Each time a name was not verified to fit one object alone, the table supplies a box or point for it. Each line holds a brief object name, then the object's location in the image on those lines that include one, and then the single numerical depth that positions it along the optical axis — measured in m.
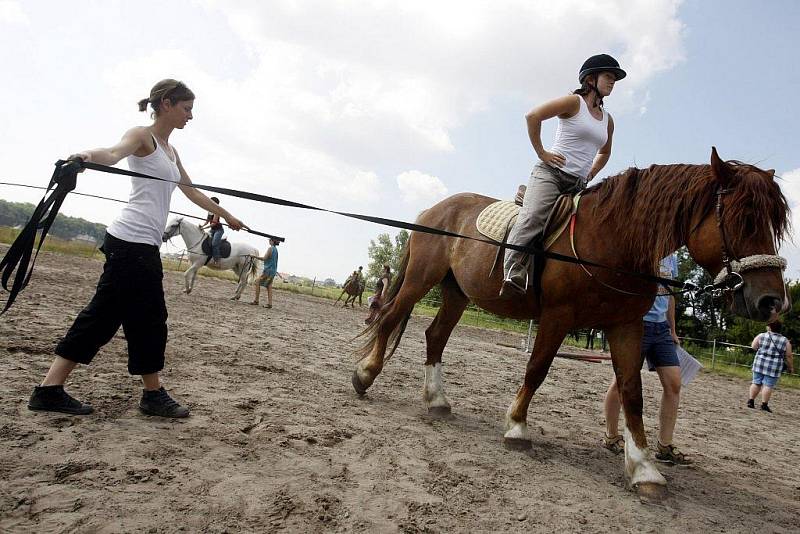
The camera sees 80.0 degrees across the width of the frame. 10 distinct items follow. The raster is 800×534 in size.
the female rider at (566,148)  3.49
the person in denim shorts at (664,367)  3.79
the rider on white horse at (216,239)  14.22
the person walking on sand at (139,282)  2.81
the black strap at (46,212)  2.48
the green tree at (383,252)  74.50
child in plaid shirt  8.61
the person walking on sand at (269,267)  13.82
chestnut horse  2.62
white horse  13.94
